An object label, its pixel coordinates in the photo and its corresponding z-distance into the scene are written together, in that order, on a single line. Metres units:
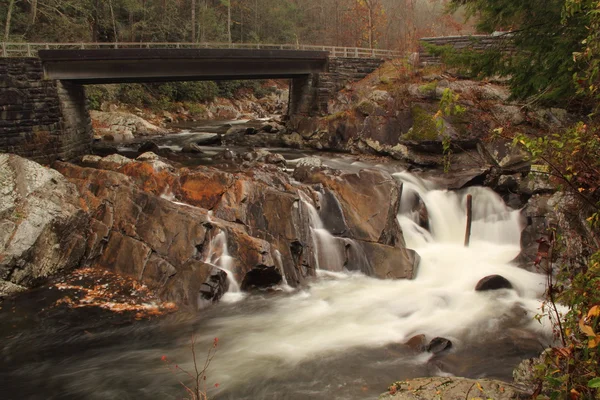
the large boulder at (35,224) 10.77
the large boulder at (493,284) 11.31
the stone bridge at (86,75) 17.06
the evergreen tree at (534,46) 9.03
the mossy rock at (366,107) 24.16
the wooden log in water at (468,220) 14.53
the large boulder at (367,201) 13.47
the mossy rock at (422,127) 21.09
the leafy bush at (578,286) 3.52
